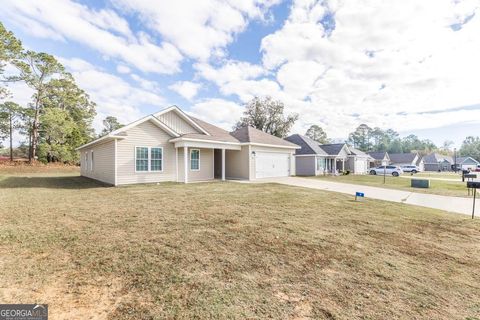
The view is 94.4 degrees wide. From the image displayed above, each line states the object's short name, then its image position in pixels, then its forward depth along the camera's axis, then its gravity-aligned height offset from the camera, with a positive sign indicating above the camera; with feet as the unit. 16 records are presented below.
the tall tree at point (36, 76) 85.81 +34.25
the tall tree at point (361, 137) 275.18 +25.79
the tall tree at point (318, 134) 199.52 +21.81
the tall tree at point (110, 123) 181.47 +29.09
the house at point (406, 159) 180.65 -1.13
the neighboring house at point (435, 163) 211.41 -5.22
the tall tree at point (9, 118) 100.07 +19.70
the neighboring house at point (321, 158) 89.20 -0.03
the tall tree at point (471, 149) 258.45 +10.37
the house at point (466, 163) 204.13 -5.36
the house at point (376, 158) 164.33 -0.22
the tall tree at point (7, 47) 71.51 +37.58
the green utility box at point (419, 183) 53.69 -6.32
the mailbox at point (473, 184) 25.14 -3.08
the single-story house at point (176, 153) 45.29 +1.40
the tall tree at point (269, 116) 146.51 +27.83
